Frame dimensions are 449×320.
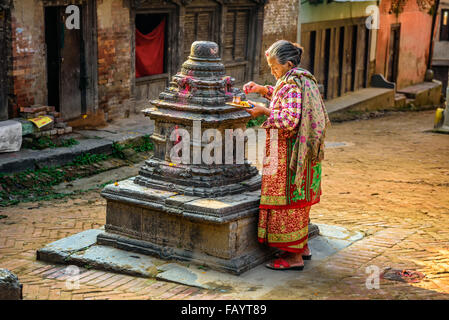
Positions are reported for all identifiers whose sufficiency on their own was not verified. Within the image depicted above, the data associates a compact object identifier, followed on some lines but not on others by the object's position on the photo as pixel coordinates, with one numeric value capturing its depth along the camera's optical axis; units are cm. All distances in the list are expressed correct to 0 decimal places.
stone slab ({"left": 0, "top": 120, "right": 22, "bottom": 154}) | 996
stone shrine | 564
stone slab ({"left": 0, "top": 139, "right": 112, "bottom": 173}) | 967
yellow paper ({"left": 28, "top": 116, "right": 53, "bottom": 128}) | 1051
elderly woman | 552
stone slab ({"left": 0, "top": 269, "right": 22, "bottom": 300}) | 449
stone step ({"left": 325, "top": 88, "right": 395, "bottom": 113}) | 1855
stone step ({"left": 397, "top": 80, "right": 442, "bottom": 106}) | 2367
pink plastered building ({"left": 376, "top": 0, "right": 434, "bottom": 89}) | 2269
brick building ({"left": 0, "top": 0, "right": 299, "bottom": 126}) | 1062
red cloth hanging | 1352
